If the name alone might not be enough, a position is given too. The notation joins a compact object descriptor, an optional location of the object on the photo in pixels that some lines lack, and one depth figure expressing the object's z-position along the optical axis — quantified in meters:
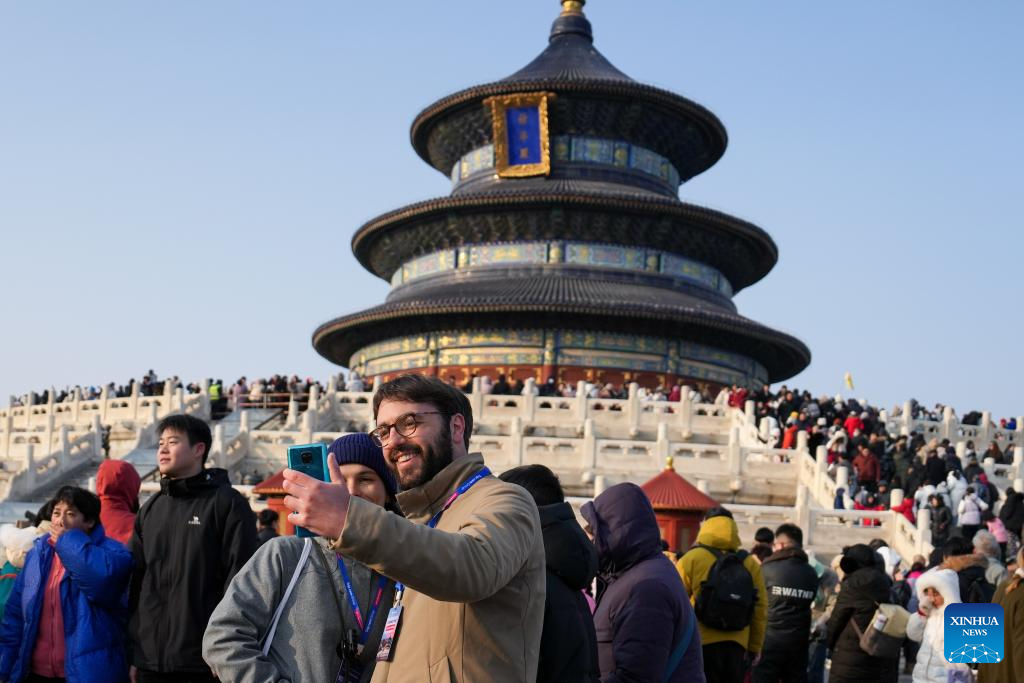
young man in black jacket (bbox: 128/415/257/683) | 5.49
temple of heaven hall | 33.38
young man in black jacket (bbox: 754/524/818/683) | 8.03
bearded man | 2.94
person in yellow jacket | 6.60
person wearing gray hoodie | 3.91
